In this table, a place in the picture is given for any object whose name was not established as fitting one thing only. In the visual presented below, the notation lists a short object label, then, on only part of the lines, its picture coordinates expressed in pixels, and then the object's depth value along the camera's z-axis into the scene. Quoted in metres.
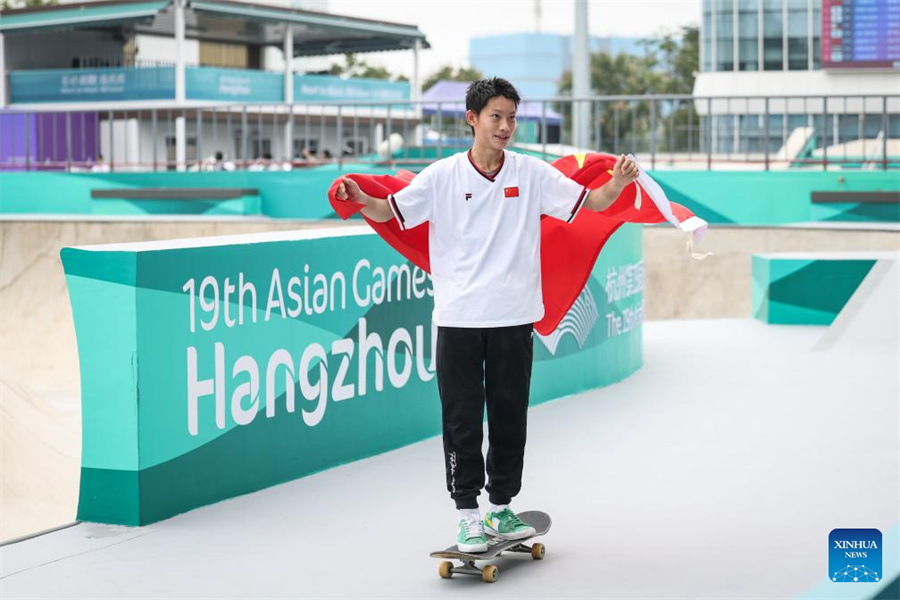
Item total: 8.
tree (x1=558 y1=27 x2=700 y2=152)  84.12
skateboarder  4.69
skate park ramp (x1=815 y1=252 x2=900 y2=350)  11.80
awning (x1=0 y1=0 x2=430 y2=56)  39.56
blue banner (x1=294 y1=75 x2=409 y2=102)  44.00
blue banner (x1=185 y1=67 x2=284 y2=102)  40.56
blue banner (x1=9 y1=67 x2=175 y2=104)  40.41
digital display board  46.22
